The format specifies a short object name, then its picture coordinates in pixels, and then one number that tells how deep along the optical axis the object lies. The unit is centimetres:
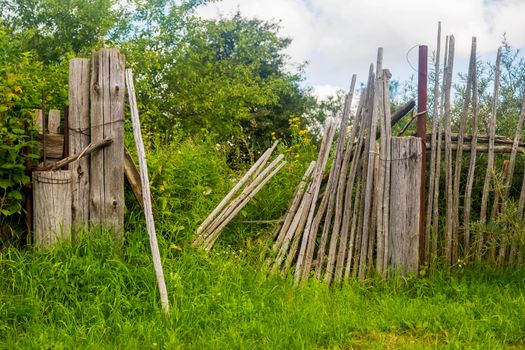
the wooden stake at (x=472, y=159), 512
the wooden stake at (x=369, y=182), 499
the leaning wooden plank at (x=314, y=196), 500
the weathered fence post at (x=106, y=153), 455
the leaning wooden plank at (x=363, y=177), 506
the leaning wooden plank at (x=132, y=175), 466
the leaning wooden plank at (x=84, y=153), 440
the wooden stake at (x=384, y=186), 500
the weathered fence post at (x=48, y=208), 438
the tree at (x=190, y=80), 1214
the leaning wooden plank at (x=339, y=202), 502
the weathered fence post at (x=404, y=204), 500
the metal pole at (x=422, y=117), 506
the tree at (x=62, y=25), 1249
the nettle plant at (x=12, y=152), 424
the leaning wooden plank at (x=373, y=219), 502
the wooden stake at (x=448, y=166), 510
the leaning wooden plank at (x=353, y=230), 502
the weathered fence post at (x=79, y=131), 453
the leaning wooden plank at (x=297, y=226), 507
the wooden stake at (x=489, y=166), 511
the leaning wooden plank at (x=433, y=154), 505
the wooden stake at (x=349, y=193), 502
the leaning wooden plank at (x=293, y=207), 518
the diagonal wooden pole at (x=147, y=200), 391
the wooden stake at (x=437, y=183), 508
